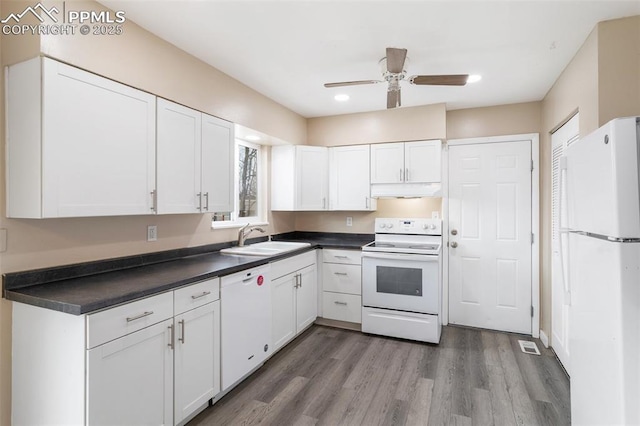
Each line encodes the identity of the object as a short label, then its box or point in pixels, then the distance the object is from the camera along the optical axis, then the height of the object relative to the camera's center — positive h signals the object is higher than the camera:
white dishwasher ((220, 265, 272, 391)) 2.28 -0.81
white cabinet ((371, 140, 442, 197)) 3.61 +0.55
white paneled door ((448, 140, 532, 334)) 3.52 -0.23
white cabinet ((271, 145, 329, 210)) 3.94 +0.47
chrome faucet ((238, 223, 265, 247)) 3.28 -0.17
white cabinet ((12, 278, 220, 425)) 1.46 -0.74
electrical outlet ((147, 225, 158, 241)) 2.37 -0.13
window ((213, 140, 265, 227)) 3.54 +0.35
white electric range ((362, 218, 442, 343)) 3.23 -0.78
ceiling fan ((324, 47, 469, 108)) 2.17 +1.01
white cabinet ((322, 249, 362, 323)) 3.61 -0.79
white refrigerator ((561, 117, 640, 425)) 1.29 -0.25
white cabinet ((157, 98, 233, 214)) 2.19 +0.42
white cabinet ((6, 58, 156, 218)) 1.58 +0.39
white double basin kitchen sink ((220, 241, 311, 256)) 2.93 -0.33
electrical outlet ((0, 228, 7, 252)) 1.64 -0.12
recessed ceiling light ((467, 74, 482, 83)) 2.83 +1.24
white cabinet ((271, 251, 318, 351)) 2.95 -0.81
